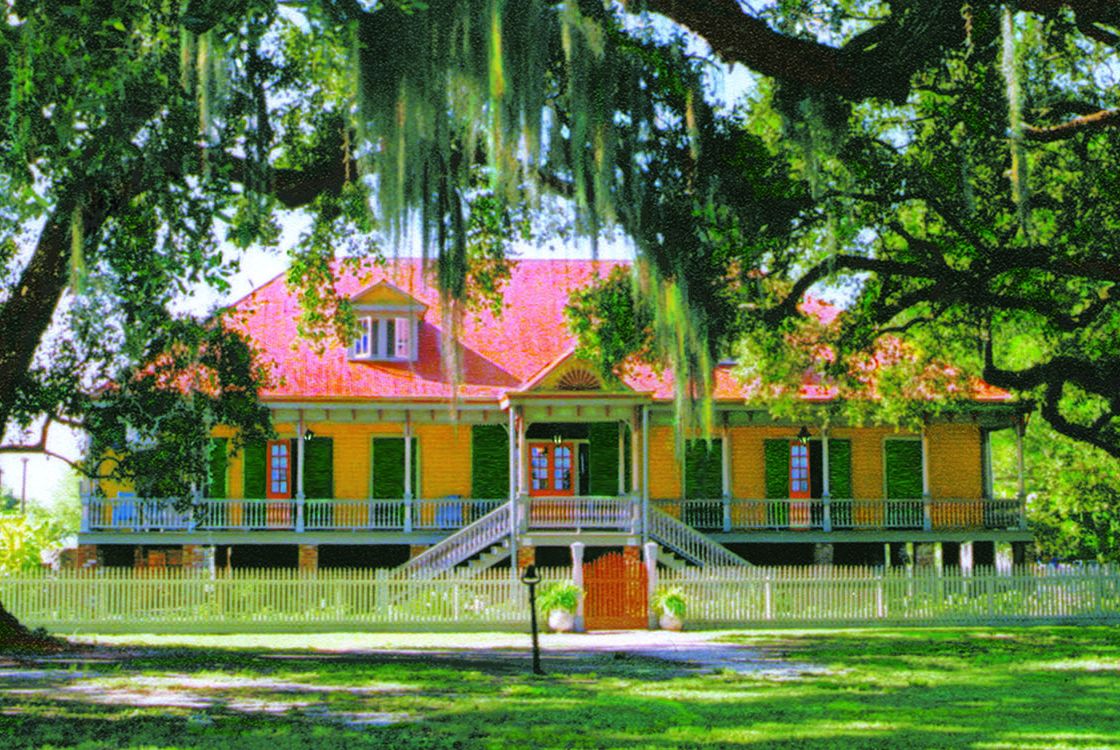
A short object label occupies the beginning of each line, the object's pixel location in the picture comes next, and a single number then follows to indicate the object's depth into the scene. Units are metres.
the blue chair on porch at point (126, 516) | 27.86
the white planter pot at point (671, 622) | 22.94
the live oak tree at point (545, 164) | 11.66
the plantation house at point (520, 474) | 27.73
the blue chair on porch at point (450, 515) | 29.14
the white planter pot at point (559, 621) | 22.55
